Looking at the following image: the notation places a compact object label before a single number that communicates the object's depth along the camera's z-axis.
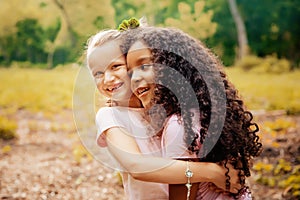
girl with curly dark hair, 1.36
